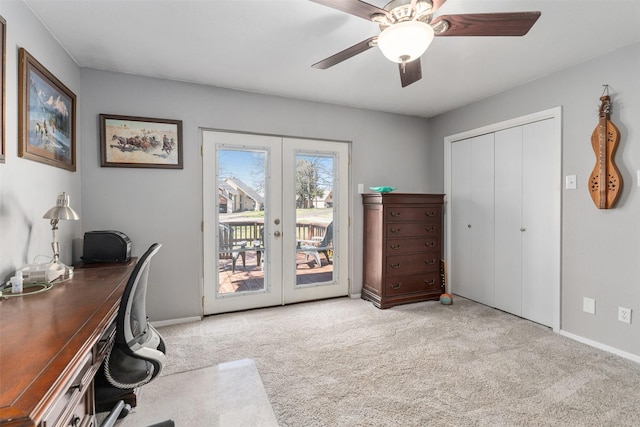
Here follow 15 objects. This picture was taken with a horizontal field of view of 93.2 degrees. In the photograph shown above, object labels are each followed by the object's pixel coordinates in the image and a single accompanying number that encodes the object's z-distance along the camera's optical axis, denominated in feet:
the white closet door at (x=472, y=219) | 11.13
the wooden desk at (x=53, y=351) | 2.25
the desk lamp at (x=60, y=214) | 5.72
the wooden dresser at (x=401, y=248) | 11.05
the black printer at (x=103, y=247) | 7.68
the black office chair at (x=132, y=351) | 4.25
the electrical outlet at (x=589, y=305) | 8.11
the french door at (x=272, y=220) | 10.16
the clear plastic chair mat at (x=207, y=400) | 5.41
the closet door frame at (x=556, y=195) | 8.77
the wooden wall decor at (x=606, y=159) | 7.52
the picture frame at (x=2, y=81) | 4.97
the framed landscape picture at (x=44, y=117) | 5.58
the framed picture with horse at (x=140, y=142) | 8.69
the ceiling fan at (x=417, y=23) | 4.49
